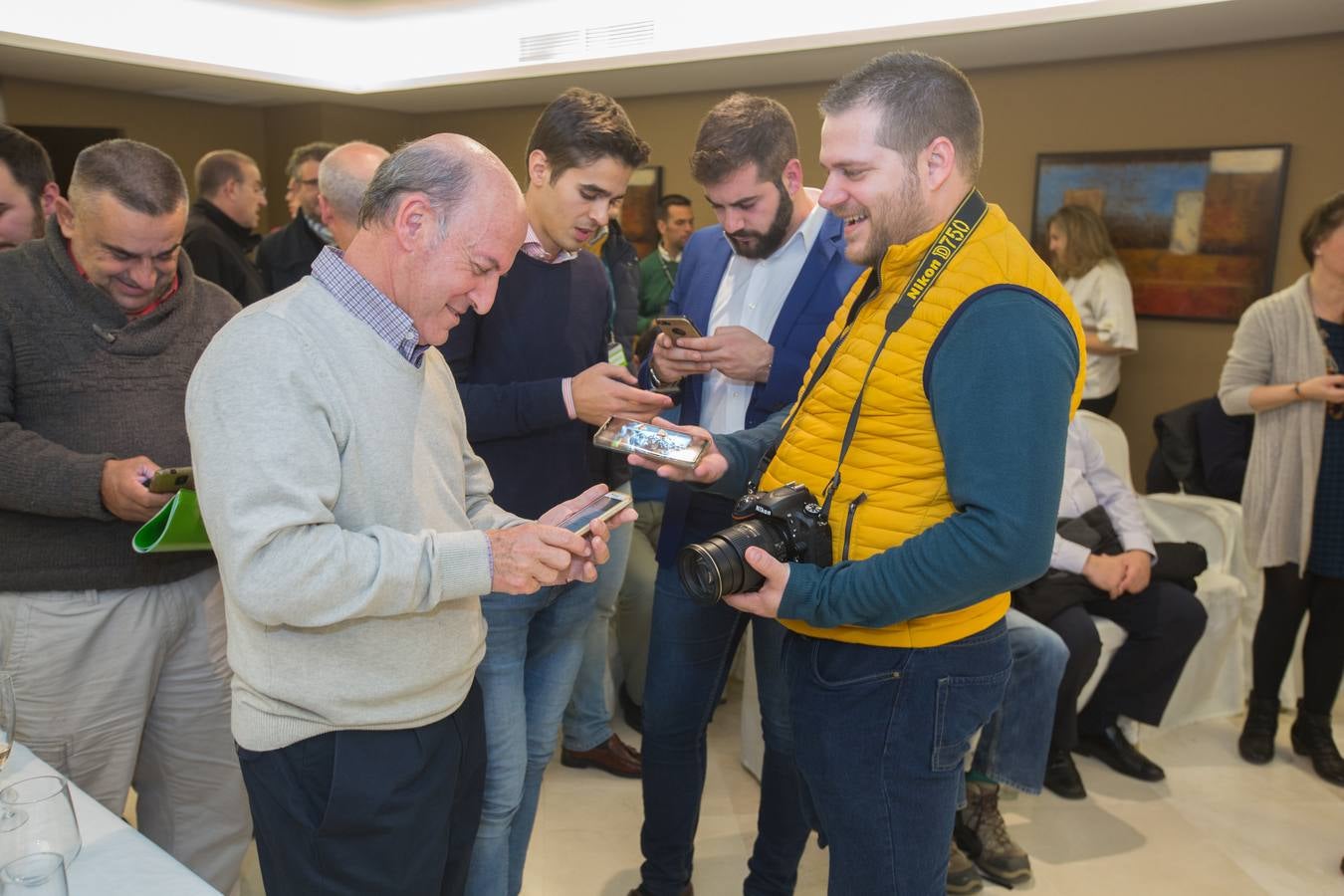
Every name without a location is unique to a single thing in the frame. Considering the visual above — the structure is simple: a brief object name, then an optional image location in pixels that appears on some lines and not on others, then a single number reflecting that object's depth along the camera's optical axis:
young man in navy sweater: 1.82
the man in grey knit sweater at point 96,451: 1.72
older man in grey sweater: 1.19
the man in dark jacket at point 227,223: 3.48
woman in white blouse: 5.03
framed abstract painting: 5.15
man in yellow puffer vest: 1.29
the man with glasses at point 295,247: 3.40
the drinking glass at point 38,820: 0.99
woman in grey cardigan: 3.11
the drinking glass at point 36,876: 0.94
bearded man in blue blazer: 2.07
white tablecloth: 1.11
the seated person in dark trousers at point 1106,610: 3.04
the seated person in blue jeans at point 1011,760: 2.56
